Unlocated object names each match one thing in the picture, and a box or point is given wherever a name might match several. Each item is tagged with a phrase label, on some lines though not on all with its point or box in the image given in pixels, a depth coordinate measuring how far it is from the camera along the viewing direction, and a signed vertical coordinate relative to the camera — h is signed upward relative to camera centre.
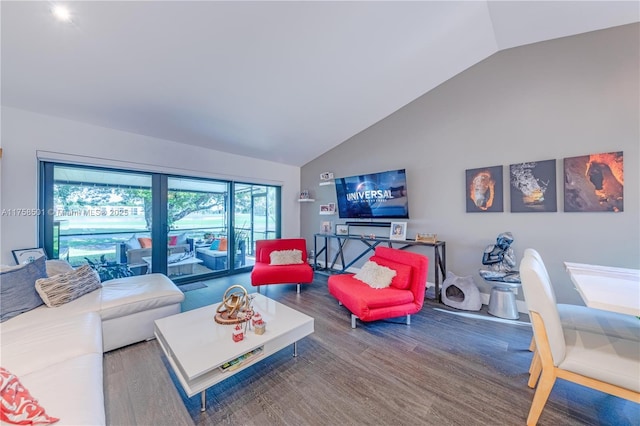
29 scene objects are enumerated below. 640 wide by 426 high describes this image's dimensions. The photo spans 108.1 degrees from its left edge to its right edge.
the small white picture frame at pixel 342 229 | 4.55 -0.33
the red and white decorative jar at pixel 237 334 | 1.67 -0.88
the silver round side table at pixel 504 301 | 2.70 -1.06
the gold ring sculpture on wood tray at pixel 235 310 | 1.84 -0.82
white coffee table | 1.43 -0.92
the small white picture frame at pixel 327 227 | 4.87 -0.30
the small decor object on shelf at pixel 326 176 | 4.84 +0.77
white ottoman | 2.06 -0.90
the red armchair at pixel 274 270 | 3.41 -0.86
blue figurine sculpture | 2.70 -0.59
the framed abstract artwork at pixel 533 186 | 2.67 +0.30
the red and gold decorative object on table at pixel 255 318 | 1.84 -0.86
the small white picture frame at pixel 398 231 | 3.76 -0.31
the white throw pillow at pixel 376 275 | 2.72 -0.77
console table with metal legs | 3.26 -0.70
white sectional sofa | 1.07 -0.84
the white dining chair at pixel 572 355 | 1.16 -0.77
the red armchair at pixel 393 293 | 2.39 -0.89
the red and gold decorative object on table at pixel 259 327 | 1.77 -0.88
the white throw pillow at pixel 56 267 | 2.31 -0.54
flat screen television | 3.79 +0.30
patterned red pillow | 0.89 -0.77
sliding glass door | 2.96 -0.12
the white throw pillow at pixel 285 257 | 3.71 -0.72
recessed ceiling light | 1.71 +1.51
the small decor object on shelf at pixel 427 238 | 3.34 -0.38
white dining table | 1.14 -0.46
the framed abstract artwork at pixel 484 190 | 3.00 +0.29
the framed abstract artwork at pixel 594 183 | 2.34 +0.30
